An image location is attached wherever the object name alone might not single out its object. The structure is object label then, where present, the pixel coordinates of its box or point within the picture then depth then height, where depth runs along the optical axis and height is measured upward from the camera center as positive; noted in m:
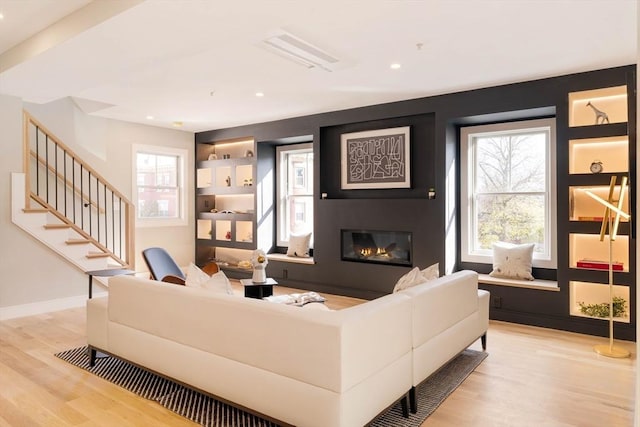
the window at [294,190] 7.10 +0.46
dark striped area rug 2.54 -1.23
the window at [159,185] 7.20 +0.58
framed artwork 5.68 +0.82
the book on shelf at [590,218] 4.32 -0.03
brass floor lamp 3.68 -0.19
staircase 5.11 +0.17
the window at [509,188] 4.95 +0.35
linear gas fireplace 5.69 -0.43
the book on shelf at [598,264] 4.20 -0.51
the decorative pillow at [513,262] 4.86 -0.54
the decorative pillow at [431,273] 3.32 -0.46
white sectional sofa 2.09 -0.76
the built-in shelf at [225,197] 7.39 +0.39
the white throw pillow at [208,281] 2.96 -0.47
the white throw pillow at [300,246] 6.77 -0.48
